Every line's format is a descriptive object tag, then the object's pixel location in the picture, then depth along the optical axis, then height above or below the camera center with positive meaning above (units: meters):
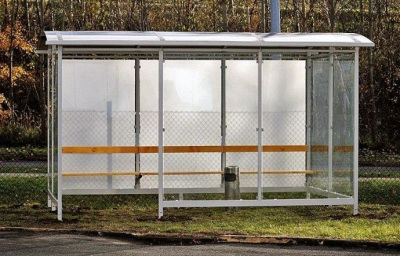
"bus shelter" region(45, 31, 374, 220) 18.33 +0.08
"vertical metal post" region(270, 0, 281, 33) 21.89 +2.21
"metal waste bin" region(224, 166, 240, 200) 17.31 -0.88
